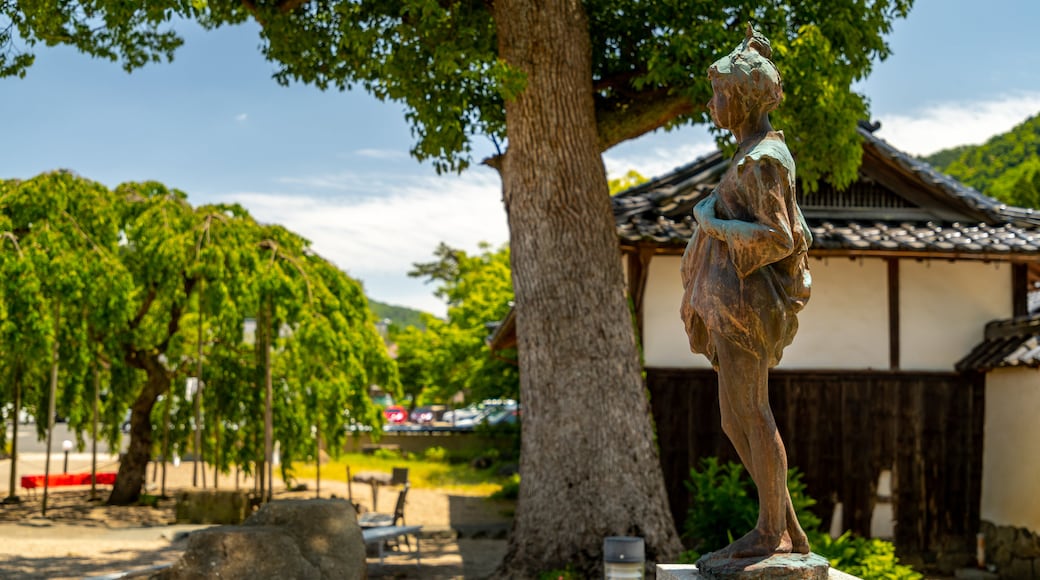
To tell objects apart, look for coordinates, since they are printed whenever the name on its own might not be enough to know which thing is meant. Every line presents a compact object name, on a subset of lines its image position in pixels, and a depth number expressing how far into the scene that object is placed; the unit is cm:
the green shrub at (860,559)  820
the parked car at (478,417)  4100
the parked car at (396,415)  4884
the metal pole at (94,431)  1571
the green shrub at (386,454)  3074
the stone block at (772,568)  406
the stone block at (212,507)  1484
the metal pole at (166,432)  1730
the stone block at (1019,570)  1114
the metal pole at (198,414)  1420
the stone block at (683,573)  431
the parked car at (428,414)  5502
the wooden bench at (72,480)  1969
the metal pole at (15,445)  1639
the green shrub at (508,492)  2098
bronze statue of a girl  417
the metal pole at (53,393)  1384
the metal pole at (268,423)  1409
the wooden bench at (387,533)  1182
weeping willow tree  1384
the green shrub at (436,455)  3064
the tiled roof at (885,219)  1140
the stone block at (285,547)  794
